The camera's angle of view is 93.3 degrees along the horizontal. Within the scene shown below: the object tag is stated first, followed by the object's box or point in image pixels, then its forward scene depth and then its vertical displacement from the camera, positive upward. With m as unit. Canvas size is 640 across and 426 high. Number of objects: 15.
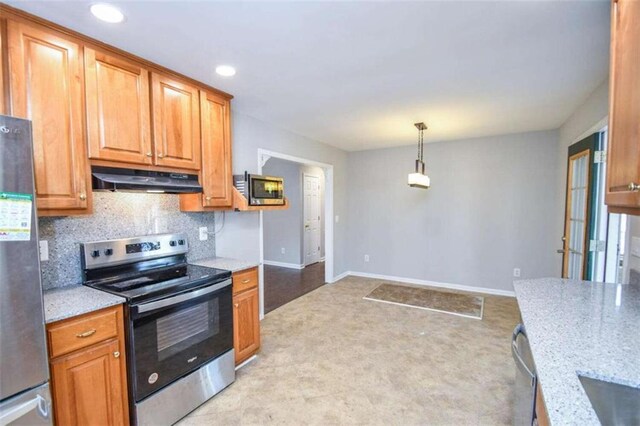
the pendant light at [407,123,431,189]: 3.70 +0.29
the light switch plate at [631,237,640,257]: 1.83 -0.29
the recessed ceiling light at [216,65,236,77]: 2.22 +0.97
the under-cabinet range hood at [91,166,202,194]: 1.88 +0.13
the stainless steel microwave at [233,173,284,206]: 2.85 +0.11
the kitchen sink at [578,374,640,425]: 0.97 -0.66
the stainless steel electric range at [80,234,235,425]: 1.81 -0.81
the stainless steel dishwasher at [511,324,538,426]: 1.28 -0.84
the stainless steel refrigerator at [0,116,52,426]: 1.24 -0.36
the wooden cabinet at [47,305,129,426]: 1.51 -0.92
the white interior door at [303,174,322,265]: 6.66 -0.40
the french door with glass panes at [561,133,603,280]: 2.58 -0.07
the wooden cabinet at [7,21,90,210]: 1.57 +0.52
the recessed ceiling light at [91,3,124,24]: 1.53 +0.98
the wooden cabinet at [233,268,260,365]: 2.51 -1.01
